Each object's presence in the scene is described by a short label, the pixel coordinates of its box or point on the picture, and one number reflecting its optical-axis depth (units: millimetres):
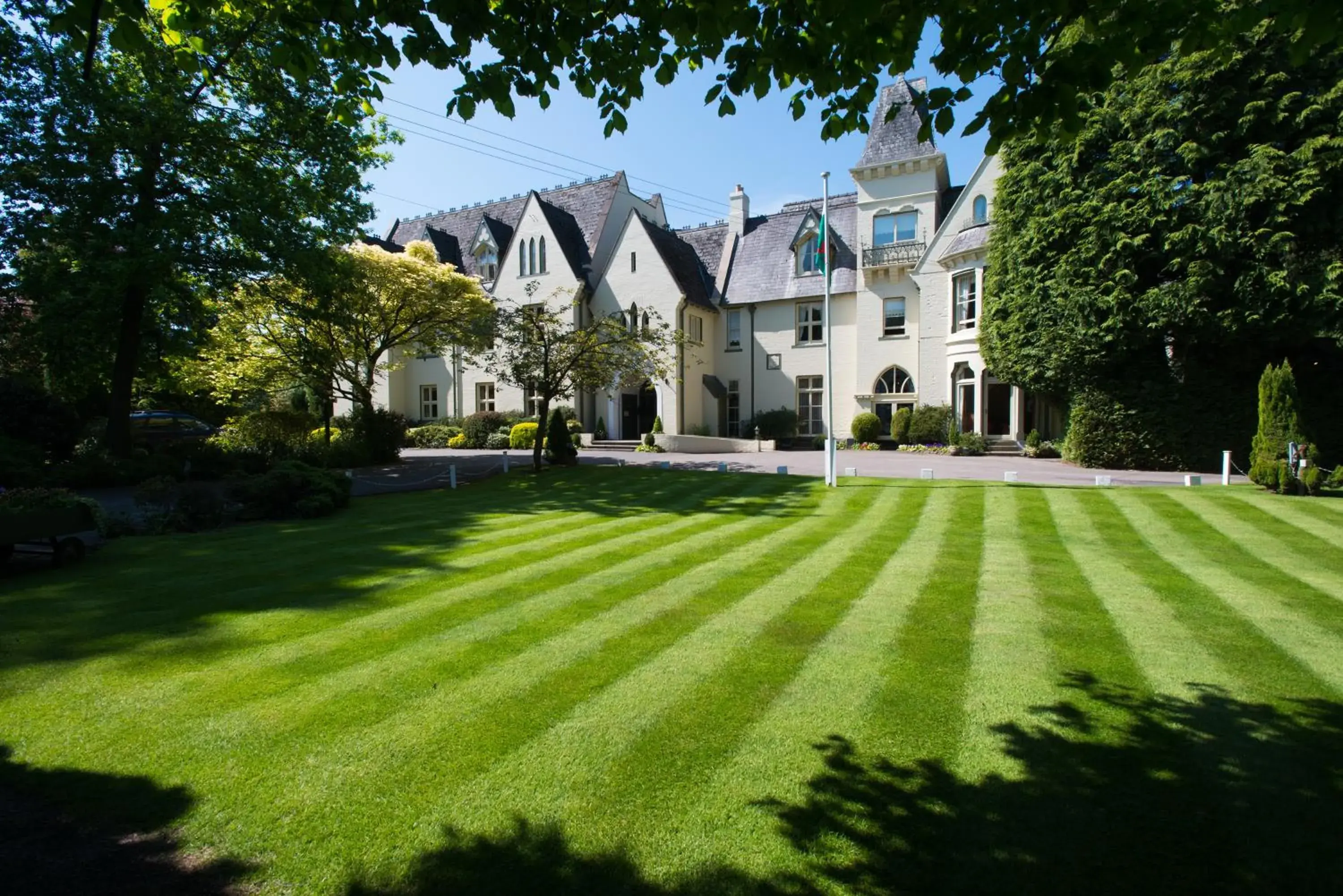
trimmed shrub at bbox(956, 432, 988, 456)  26406
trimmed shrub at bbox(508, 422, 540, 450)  31766
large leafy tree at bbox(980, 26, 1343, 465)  17875
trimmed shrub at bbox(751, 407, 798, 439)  32625
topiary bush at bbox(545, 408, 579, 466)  23172
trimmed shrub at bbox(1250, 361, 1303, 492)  15641
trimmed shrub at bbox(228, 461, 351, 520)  12734
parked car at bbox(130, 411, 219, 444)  24406
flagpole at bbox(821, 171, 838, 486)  17000
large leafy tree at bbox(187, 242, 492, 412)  21281
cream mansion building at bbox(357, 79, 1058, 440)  29188
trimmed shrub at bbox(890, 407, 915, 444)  29094
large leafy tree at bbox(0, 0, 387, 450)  14695
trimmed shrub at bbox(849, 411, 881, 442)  29891
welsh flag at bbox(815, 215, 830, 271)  19375
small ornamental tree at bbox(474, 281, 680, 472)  20578
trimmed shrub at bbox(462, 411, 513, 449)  34156
